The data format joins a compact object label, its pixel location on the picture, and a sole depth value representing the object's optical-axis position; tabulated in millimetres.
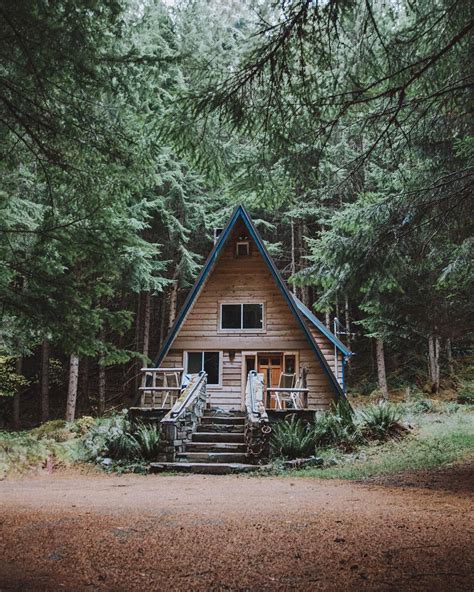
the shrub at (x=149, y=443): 10945
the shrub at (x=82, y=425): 15007
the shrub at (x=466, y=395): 19344
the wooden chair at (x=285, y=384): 15895
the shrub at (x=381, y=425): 12086
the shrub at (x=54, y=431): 14039
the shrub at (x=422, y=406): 17781
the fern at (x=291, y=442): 10734
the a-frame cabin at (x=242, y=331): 16188
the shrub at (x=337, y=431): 11923
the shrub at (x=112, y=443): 11172
